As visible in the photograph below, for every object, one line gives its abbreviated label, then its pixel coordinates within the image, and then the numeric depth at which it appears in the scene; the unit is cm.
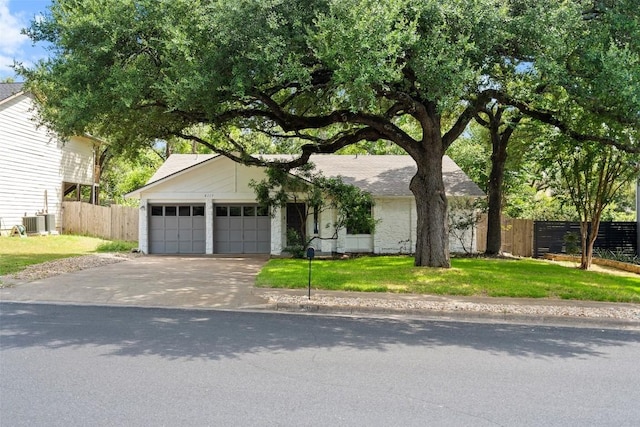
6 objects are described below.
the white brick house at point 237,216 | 2125
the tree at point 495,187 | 2145
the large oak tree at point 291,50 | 928
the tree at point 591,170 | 1619
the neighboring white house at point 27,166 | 2322
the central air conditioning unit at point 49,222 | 2544
